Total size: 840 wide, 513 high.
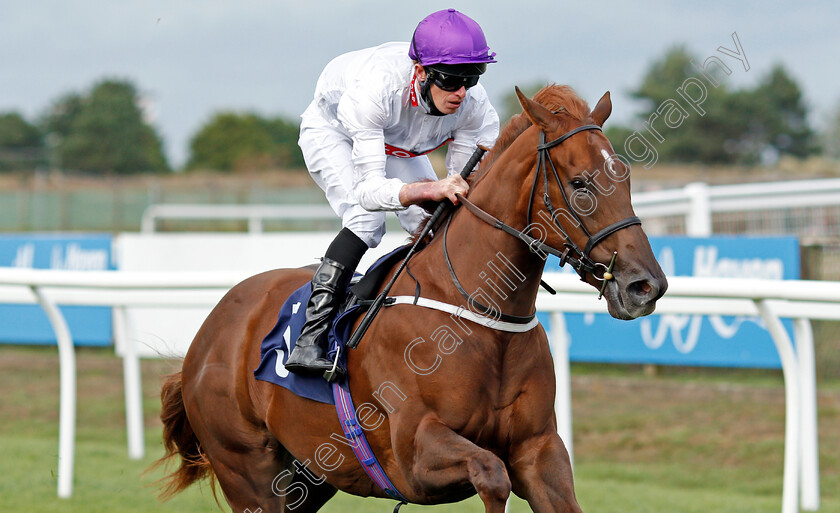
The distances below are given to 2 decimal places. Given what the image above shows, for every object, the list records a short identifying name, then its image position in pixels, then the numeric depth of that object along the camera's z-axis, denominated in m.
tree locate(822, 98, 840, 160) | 85.81
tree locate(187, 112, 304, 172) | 110.90
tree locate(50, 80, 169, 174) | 110.62
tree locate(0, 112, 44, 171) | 122.25
